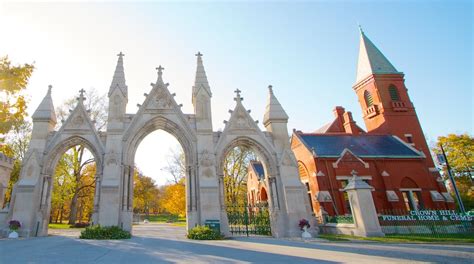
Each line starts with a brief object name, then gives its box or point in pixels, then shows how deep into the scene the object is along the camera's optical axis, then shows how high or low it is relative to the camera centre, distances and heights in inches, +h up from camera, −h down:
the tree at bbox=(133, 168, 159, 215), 1782.9 +218.5
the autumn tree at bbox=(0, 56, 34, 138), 659.4 +372.4
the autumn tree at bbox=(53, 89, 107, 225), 991.6 +272.2
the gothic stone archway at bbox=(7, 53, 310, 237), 557.3 +153.2
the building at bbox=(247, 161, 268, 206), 1159.6 +121.5
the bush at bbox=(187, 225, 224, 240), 503.5 -35.9
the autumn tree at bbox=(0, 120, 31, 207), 1056.8 +347.8
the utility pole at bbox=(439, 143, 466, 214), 644.2 -12.0
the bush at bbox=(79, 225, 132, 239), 485.9 -15.8
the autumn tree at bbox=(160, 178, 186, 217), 1167.3 +86.2
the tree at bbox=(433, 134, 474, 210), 1269.7 +150.5
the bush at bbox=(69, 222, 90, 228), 974.5 +5.1
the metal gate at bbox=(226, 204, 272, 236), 658.2 -26.7
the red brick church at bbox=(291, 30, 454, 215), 869.2 +146.7
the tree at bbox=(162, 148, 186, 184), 1232.9 +230.5
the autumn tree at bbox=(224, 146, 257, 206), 1140.3 +198.9
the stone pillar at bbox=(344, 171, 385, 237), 536.7 -22.7
